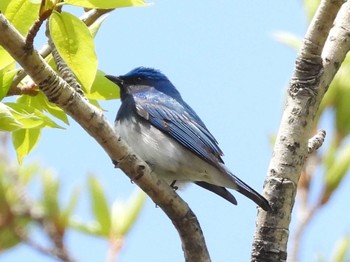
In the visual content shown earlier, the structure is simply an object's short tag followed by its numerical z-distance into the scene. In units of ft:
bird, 24.32
